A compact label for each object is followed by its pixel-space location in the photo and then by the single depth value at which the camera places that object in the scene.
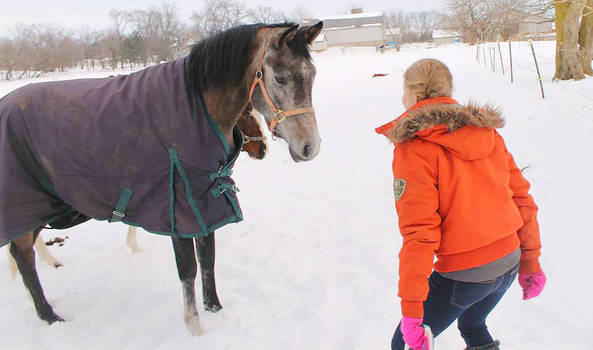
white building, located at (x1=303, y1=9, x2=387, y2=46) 72.62
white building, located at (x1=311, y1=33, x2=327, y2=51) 56.91
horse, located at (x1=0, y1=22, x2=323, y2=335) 2.27
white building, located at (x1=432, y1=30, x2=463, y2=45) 62.22
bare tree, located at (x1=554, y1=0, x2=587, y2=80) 9.65
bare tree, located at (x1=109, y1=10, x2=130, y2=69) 52.88
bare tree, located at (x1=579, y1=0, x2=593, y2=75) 10.02
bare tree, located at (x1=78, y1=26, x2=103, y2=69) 56.96
